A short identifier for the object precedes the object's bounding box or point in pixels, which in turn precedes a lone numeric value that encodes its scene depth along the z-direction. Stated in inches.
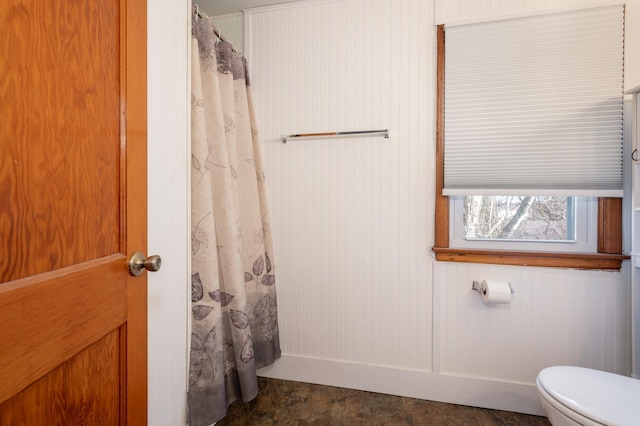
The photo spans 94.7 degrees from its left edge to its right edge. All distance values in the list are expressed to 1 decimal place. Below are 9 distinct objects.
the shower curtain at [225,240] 49.0
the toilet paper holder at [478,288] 59.9
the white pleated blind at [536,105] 55.6
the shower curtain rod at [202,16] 51.6
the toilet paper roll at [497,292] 57.2
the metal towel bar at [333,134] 64.7
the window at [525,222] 58.9
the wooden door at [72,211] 21.0
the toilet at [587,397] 36.0
